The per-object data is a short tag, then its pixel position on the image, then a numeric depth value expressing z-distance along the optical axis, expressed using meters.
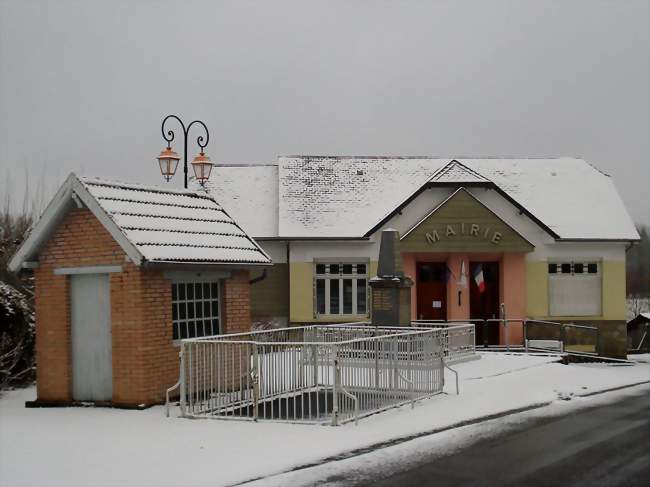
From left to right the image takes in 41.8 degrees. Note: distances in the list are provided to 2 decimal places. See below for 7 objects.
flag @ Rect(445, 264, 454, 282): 29.38
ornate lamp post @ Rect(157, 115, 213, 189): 20.33
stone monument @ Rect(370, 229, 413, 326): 21.64
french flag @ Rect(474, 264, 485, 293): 28.81
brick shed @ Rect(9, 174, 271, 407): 14.77
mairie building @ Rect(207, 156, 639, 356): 28.61
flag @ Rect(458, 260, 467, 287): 28.72
